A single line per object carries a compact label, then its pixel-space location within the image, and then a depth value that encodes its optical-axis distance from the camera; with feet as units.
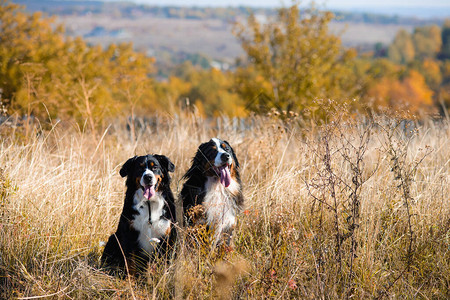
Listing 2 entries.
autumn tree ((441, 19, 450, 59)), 371.97
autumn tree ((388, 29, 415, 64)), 417.86
